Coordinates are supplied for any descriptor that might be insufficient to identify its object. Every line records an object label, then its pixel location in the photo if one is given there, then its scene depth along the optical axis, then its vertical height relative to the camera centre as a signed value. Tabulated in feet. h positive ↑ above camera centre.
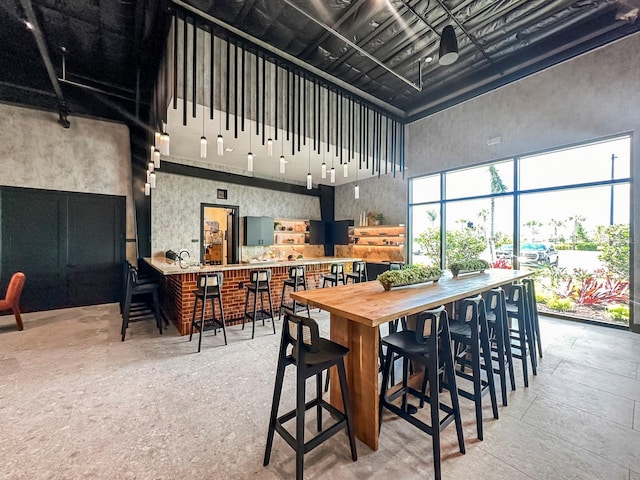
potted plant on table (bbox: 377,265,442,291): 8.43 -1.40
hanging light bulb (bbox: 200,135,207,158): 12.12 +4.10
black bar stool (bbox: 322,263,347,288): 16.95 -2.57
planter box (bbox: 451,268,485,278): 11.44 -1.66
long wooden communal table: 6.00 -2.13
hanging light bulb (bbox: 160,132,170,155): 11.94 +4.16
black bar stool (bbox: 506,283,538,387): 9.29 -2.97
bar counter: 13.15 -2.81
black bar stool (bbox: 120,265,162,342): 12.57 -3.04
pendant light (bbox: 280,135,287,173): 14.68 +3.97
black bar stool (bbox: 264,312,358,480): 5.11 -2.76
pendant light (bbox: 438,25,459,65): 9.60 +6.76
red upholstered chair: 13.78 -3.05
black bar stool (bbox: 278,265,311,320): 15.47 -2.66
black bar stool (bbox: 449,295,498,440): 6.53 -2.76
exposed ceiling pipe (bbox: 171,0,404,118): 12.60 +10.44
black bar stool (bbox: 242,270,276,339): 14.05 -2.68
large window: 14.48 +0.82
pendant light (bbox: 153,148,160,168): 13.82 +4.08
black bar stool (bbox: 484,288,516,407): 8.14 -2.81
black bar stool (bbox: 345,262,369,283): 17.69 -2.64
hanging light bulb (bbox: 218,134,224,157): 12.15 +4.12
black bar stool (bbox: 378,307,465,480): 5.47 -2.77
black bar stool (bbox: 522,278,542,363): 11.02 -3.09
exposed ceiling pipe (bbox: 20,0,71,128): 10.45 +8.36
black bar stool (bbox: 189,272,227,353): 12.21 -2.60
